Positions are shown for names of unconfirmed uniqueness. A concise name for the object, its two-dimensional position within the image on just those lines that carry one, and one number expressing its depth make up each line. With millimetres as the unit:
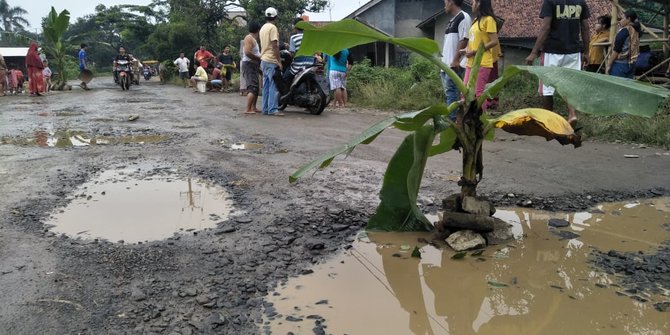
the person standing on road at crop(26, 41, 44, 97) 13281
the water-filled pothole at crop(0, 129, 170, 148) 5145
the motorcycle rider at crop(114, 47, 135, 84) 16622
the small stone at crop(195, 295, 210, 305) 1840
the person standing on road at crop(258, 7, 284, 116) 7188
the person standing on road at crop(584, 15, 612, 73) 8211
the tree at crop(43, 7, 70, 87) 14844
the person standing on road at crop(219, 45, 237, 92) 15398
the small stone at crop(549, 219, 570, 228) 2660
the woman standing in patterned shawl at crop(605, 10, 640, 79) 6984
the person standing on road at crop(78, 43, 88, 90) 16203
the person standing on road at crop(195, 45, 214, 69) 16266
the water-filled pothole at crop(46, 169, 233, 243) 2604
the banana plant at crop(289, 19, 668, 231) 1901
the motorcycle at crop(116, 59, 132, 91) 16048
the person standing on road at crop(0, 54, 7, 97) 13767
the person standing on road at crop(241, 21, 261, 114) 7672
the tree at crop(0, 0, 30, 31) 60812
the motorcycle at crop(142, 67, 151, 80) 31734
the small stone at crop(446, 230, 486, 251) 2318
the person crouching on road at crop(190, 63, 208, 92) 15330
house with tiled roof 18656
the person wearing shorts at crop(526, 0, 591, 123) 4910
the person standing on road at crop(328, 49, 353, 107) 8602
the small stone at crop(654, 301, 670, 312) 1769
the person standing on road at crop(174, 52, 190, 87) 18969
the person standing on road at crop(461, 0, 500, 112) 4629
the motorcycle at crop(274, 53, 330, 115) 7621
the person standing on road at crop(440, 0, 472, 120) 5297
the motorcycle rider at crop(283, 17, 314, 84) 7816
